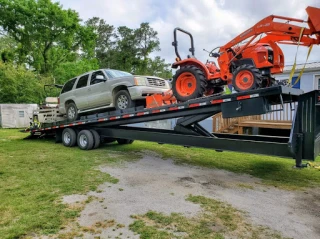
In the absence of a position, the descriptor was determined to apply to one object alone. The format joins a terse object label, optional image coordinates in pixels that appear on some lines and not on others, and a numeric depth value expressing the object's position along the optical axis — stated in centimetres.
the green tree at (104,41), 3956
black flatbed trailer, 468
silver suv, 747
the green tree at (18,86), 2178
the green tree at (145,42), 3794
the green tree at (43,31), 2605
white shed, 1906
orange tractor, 509
